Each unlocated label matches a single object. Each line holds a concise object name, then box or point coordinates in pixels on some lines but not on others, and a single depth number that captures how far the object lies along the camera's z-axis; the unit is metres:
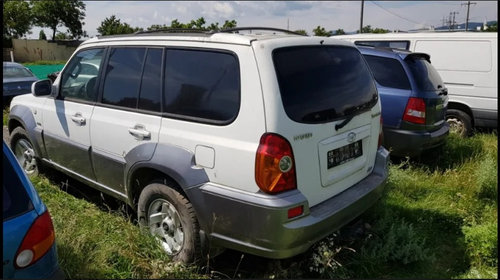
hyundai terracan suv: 2.62
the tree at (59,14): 43.41
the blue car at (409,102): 5.18
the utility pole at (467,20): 58.39
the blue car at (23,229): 1.94
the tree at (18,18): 39.19
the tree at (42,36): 51.49
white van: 7.10
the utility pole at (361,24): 29.36
